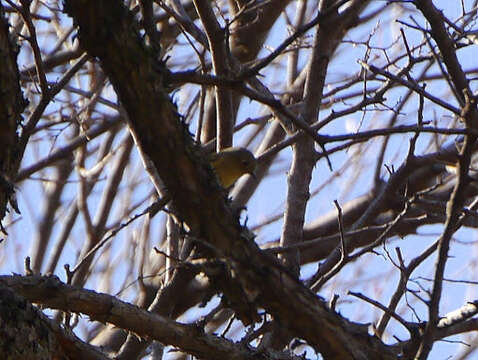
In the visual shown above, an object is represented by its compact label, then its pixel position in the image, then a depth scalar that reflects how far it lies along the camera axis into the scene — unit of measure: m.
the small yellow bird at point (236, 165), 11.97
